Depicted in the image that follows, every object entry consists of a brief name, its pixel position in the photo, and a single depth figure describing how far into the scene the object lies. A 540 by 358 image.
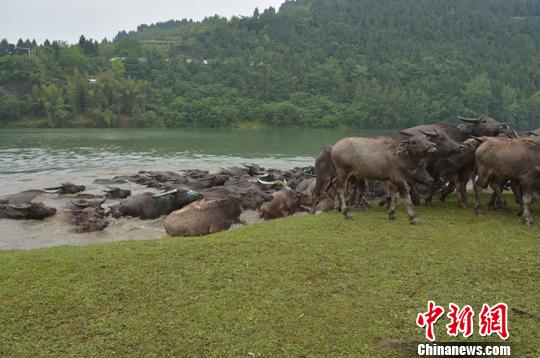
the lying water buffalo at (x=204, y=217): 10.31
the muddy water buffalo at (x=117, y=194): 16.67
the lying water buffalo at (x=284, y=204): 12.94
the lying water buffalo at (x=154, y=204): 13.06
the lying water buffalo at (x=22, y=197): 15.10
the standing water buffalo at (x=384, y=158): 9.18
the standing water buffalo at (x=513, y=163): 8.74
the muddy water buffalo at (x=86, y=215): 11.73
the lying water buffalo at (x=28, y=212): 13.02
